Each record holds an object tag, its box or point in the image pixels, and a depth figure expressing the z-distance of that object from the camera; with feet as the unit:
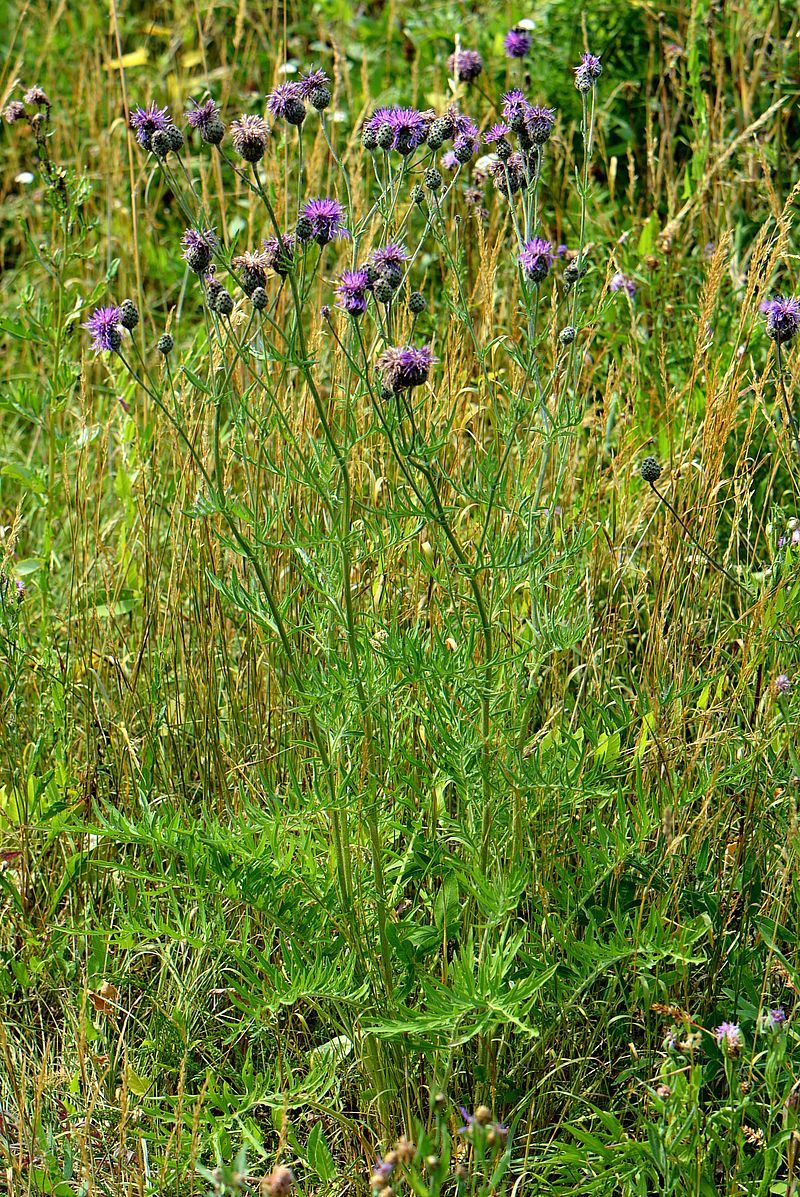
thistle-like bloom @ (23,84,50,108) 18.18
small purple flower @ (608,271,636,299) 19.23
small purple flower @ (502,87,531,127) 12.64
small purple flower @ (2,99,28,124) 18.42
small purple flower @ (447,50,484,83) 17.50
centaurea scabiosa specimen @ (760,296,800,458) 13.38
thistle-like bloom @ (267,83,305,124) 12.26
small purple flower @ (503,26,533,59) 16.99
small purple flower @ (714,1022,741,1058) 11.26
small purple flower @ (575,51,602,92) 13.19
